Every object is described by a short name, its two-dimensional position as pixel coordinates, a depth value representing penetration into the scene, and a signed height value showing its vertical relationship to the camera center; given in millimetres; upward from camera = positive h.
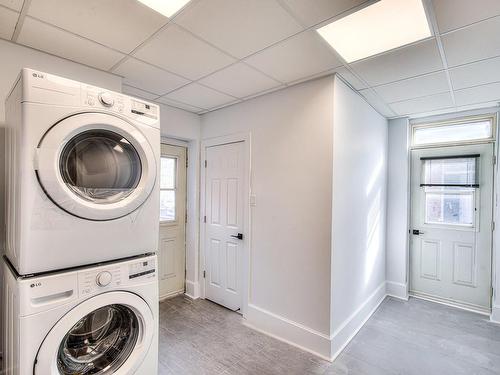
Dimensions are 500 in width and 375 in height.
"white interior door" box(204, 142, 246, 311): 3080 -465
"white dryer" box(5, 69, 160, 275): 1199 +52
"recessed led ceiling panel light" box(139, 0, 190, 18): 1456 +1027
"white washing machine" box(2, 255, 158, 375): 1181 -709
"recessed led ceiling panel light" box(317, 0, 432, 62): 1512 +1032
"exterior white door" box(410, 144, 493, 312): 3242 -488
